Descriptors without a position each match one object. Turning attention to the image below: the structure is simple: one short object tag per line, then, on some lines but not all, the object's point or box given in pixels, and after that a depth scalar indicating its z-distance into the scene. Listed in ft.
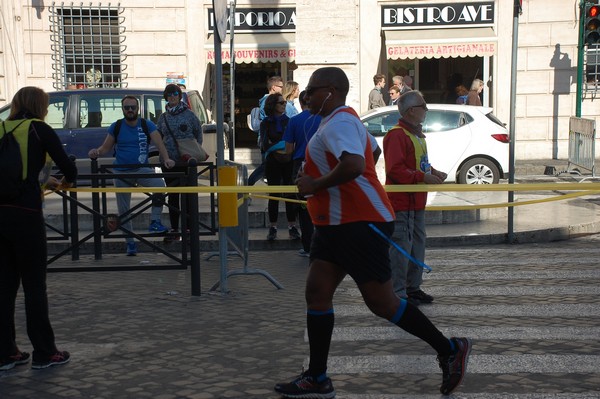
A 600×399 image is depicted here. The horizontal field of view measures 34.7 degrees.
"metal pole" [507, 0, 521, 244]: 35.40
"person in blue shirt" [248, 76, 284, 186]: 37.57
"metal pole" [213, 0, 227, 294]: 26.68
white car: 52.85
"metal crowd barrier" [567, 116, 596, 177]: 56.45
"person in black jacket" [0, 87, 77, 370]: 18.66
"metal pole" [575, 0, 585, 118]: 65.77
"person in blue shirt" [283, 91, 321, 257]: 31.35
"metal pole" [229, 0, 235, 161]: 52.12
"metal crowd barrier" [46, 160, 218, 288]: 26.48
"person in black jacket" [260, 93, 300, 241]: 34.63
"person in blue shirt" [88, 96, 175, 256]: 33.42
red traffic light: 61.87
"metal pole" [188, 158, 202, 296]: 26.33
